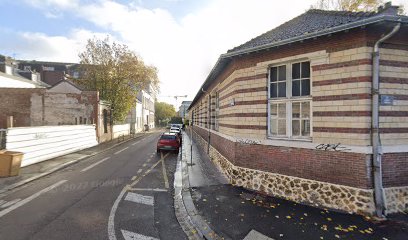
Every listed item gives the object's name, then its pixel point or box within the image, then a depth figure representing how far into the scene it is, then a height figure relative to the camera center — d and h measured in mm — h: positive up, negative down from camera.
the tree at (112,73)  30031 +5836
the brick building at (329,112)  6164 +215
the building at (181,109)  127356 +5772
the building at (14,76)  33938 +6764
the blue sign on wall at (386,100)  6227 +501
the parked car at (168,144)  18281 -1833
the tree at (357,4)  20016 +9646
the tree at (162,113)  81750 +2155
